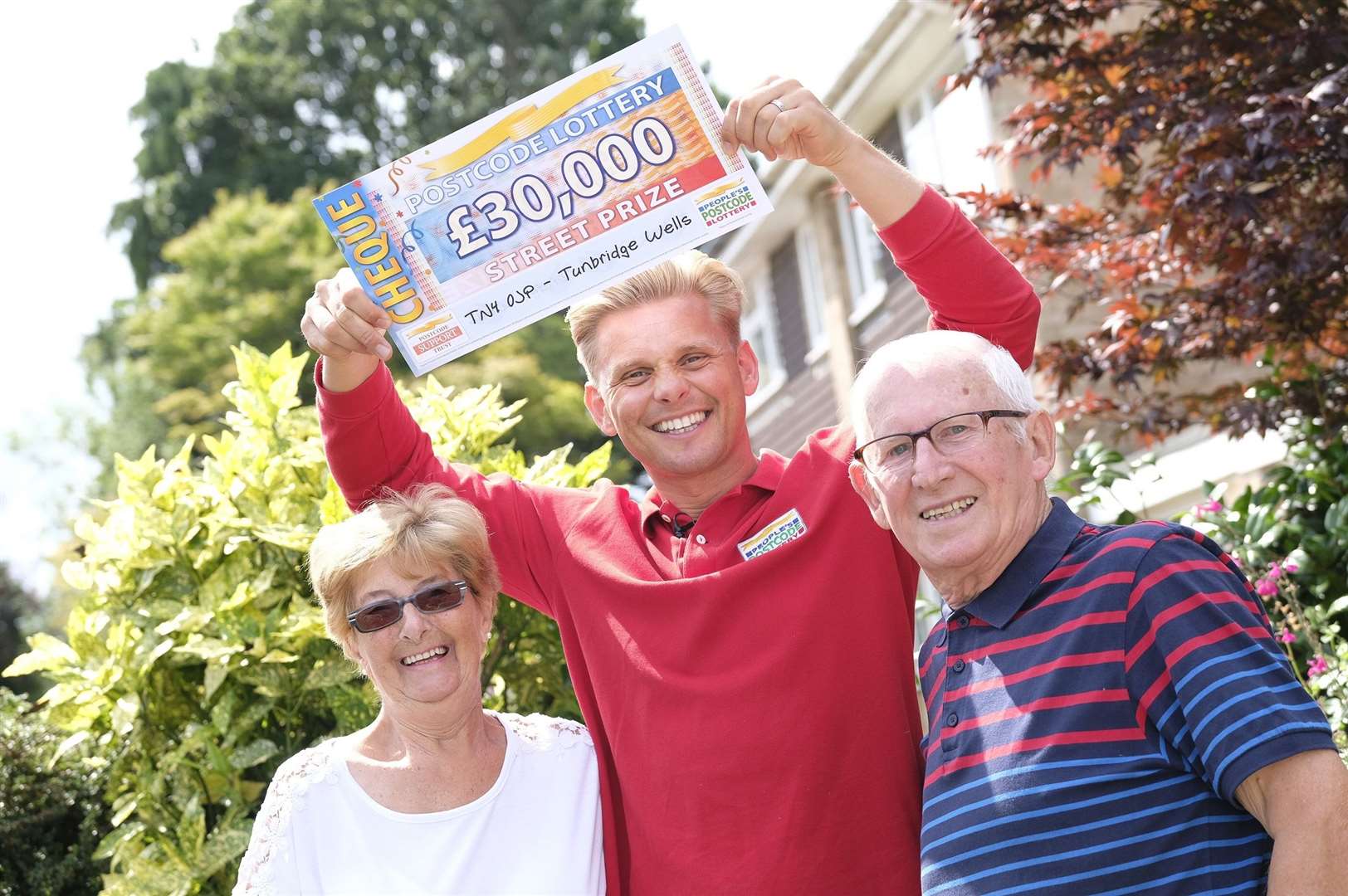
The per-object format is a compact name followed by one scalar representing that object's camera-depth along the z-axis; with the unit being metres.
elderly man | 1.89
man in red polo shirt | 2.66
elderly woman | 2.76
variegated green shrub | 3.84
